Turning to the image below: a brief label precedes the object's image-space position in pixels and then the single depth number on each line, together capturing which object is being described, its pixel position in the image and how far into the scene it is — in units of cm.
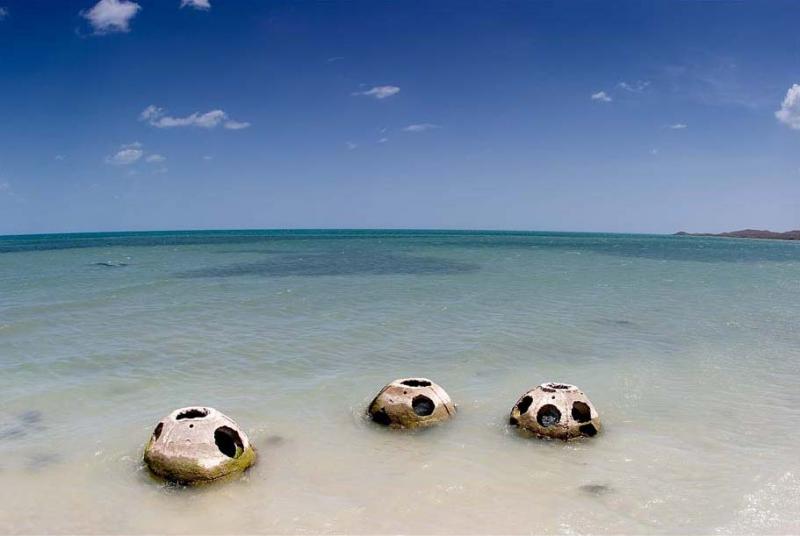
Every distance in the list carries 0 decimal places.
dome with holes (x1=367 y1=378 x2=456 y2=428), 866
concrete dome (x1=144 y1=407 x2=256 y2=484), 690
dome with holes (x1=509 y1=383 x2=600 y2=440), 817
